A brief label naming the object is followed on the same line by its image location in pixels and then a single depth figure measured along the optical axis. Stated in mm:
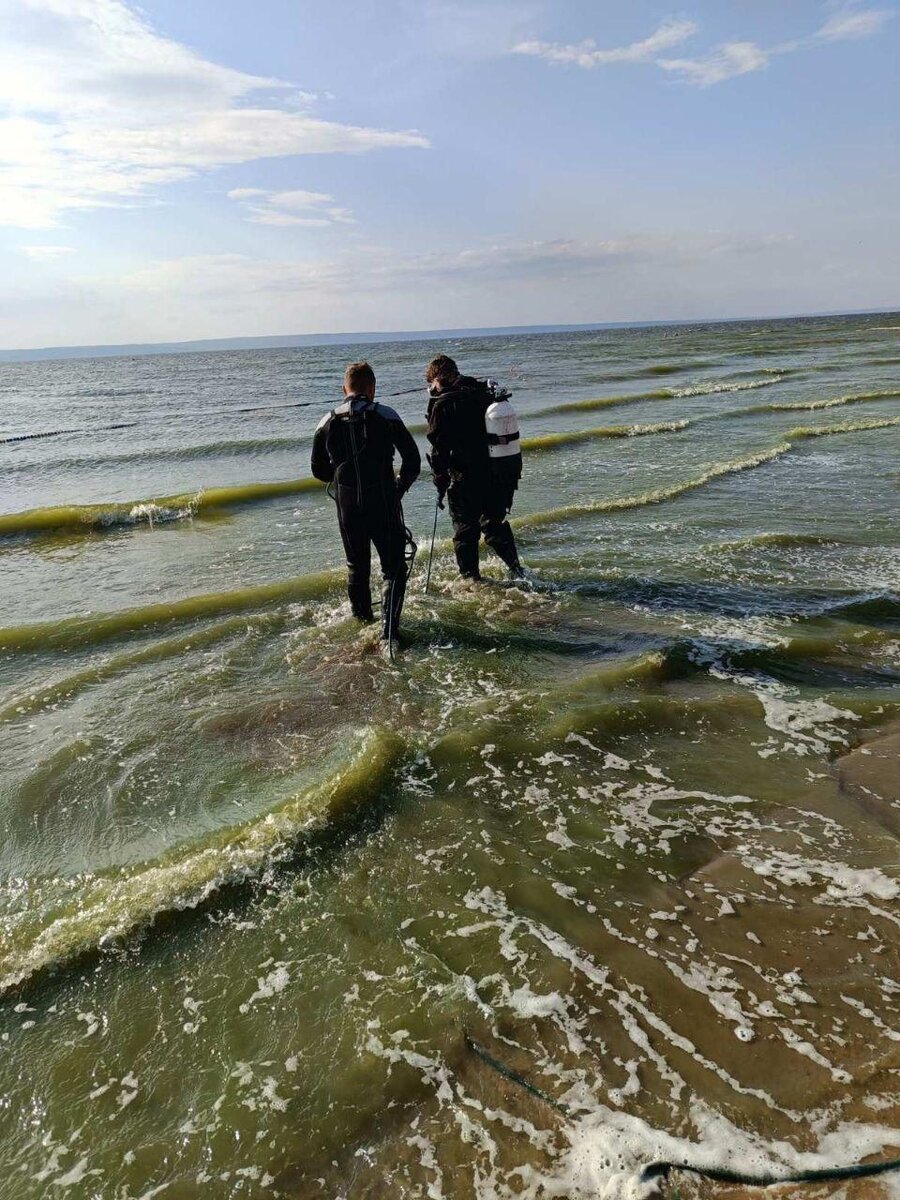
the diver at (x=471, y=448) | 8078
